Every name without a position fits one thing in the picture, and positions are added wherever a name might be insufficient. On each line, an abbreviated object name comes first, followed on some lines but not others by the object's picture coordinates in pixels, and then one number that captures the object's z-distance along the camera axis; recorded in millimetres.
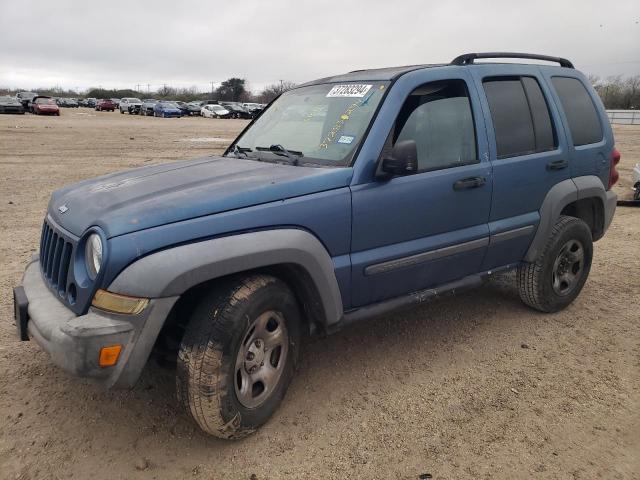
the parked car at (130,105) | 52944
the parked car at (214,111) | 45500
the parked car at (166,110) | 45462
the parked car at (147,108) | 49684
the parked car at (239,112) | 45781
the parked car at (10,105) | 37562
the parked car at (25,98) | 43531
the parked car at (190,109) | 51456
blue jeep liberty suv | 2381
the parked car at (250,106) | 47044
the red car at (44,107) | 40000
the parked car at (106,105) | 62234
